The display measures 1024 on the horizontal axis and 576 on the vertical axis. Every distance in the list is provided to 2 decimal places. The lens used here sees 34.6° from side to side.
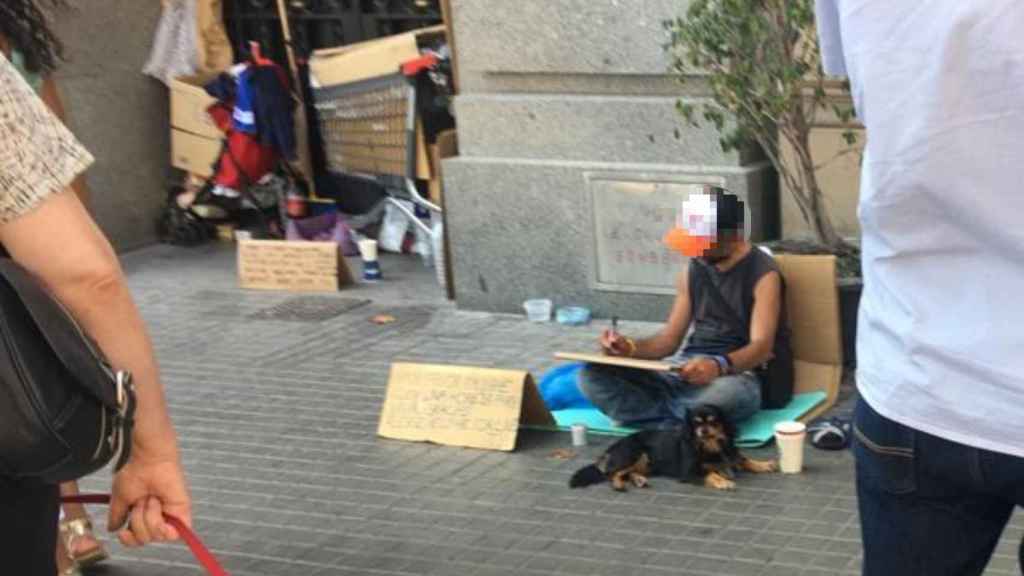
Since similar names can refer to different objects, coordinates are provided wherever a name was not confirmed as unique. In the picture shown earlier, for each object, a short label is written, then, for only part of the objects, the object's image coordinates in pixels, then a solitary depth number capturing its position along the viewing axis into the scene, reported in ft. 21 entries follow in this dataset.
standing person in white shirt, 6.30
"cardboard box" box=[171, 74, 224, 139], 32.19
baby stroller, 31.07
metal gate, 31.68
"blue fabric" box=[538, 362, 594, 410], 19.98
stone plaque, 23.34
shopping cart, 28.91
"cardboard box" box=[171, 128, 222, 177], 32.48
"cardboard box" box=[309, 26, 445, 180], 29.12
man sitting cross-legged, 18.34
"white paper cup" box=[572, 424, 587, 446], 18.63
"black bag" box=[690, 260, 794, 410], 18.88
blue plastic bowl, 24.22
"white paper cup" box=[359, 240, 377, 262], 28.53
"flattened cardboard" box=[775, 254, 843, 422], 19.35
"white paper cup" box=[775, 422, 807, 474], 16.99
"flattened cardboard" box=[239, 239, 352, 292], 27.99
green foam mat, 18.25
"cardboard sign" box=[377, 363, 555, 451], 18.71
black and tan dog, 17.20
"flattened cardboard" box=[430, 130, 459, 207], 25.81
